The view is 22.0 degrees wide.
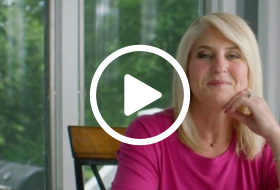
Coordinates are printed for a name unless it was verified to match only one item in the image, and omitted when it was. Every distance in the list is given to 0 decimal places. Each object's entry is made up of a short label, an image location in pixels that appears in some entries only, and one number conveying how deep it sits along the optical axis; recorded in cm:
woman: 162
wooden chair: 189
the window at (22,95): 264
